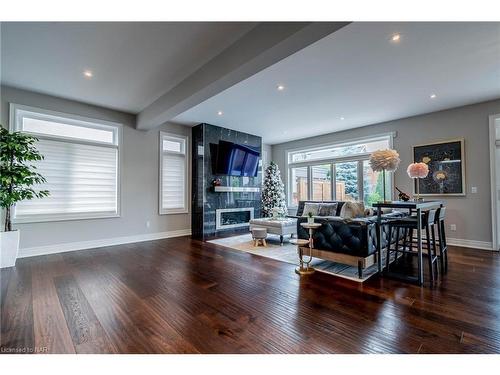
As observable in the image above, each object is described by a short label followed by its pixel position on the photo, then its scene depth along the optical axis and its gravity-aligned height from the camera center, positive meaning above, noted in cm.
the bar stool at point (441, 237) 327 -69
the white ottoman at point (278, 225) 493 -74
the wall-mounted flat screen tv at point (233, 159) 630 +94
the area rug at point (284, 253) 312 -111
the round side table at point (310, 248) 311 -82
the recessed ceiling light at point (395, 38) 260 +174
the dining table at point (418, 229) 272 -51
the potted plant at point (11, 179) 344 +23
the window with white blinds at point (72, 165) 418 +56
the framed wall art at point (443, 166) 479 +50
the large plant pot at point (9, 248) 345 -80
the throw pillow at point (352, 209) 474 -39
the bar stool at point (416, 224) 289 -43
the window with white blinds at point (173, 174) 582 +49
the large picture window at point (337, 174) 619 +53
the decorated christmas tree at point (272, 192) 741 -1
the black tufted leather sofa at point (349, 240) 298 -67
